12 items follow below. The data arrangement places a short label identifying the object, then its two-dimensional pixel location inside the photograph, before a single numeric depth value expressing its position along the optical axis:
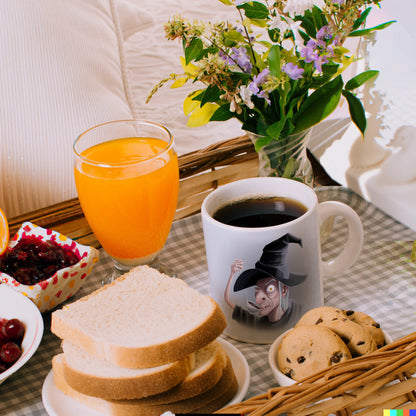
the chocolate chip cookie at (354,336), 0.57
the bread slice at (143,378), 0.56
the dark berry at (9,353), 0.60
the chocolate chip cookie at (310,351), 0.56
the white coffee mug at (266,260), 0.61
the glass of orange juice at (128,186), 0.69
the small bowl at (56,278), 0.66
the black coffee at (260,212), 0.64
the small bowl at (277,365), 0.57
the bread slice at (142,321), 0.57
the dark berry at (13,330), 0.62
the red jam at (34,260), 0.68
